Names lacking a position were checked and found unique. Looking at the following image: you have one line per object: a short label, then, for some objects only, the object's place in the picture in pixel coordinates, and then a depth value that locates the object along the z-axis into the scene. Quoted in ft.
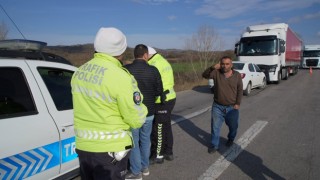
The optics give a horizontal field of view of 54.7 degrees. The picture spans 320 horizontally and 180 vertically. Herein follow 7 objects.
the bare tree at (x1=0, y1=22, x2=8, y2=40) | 22.37
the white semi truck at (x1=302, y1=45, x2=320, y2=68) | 127.13
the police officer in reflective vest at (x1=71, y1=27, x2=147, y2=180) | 7.61
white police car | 9.16
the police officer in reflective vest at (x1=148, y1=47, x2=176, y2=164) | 15.67
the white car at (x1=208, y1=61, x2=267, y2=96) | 45.92
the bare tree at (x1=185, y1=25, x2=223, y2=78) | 91.09
